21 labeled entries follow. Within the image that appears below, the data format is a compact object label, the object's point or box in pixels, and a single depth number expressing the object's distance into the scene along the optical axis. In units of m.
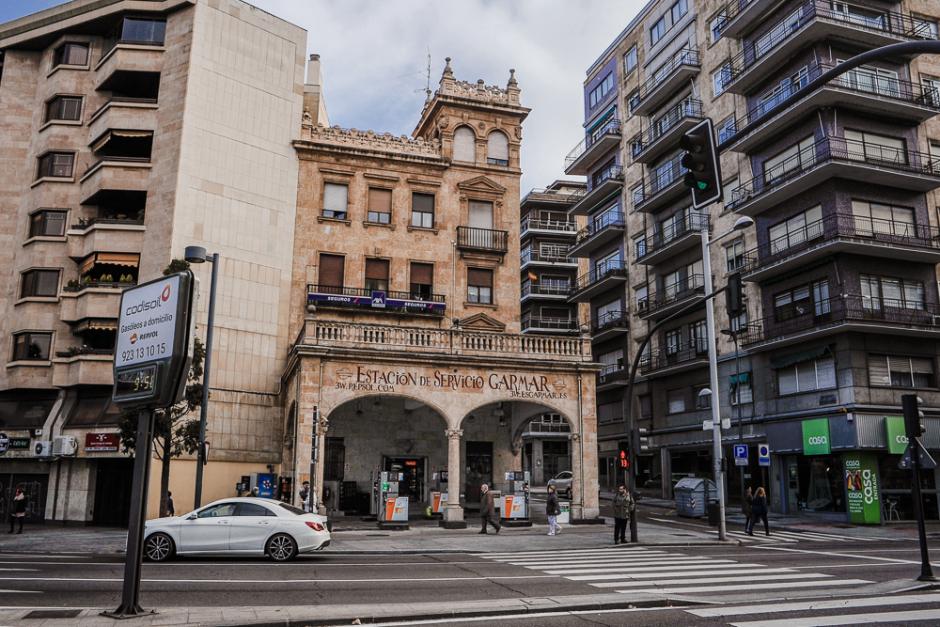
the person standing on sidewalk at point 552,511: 23.61
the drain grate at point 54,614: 9.16
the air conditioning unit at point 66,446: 29.89
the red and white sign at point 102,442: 29.30
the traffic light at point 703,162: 10.12
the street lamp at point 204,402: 21.33
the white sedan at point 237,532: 16.48
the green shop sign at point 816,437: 30.34
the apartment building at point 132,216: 30.59
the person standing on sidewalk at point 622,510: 21.27
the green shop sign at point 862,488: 29.14
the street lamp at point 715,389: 22.34
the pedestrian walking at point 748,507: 24.49
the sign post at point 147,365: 8.98
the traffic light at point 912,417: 13.12
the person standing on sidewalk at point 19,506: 25.69
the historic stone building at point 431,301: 27.00
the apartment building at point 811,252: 30.34
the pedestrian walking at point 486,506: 24.48
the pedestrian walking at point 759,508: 24.38
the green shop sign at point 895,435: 29.20
